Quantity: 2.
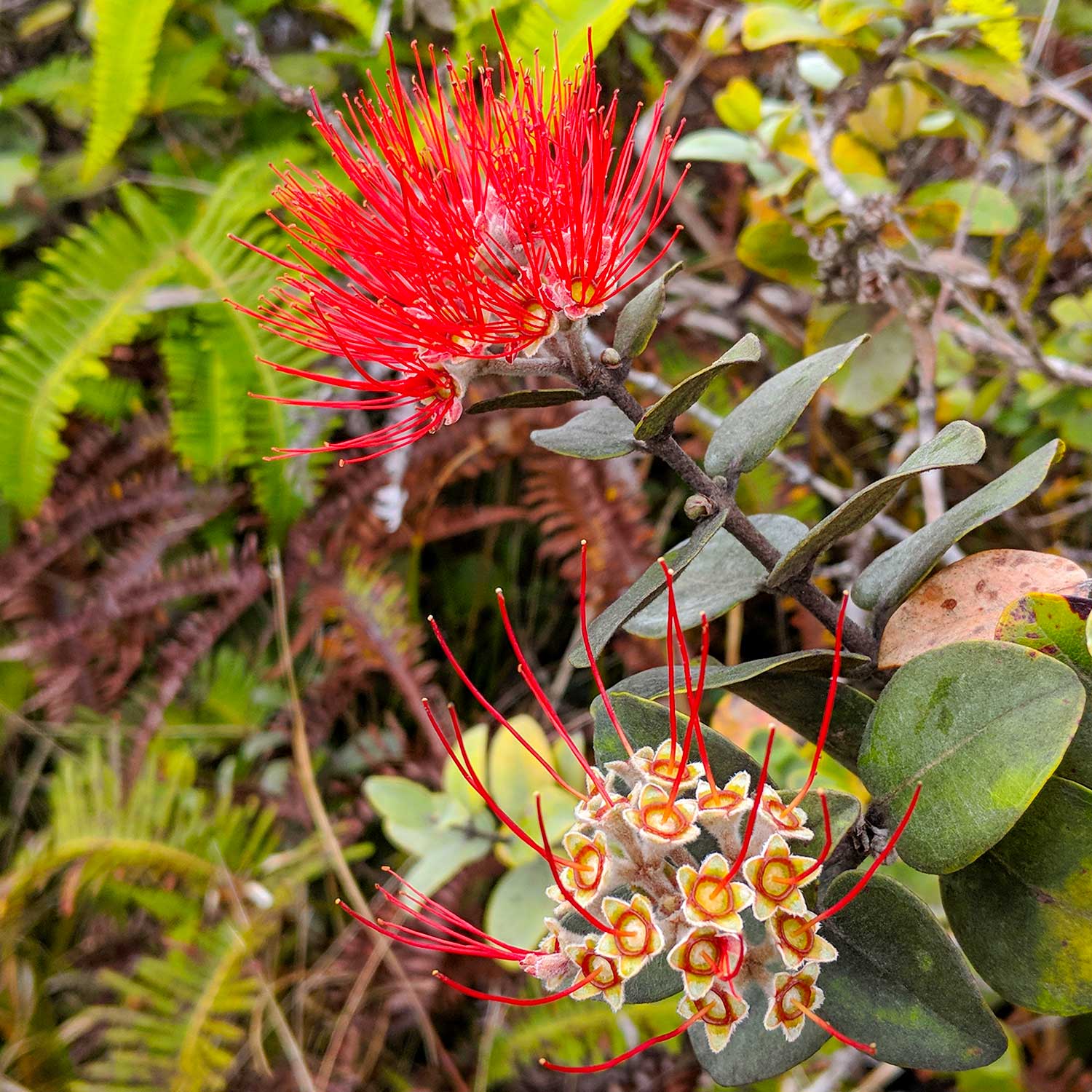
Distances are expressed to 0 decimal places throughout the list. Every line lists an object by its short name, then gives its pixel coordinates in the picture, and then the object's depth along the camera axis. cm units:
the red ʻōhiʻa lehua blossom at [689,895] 12
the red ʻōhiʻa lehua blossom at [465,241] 15
